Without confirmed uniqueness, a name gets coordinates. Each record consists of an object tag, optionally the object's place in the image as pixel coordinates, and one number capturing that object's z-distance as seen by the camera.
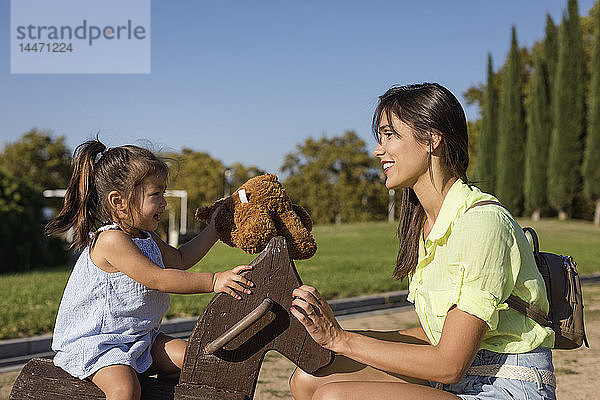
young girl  2.32
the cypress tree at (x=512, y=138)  35.78
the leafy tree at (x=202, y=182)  50.62
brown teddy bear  2.31
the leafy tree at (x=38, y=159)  41.34
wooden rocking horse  2.11
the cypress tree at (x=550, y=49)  35.03
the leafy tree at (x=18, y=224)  13.66
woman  2.01
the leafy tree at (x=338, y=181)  47.53
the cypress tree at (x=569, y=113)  32.53
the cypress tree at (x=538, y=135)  34.28
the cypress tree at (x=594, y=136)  31.39
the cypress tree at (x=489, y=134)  37.34
